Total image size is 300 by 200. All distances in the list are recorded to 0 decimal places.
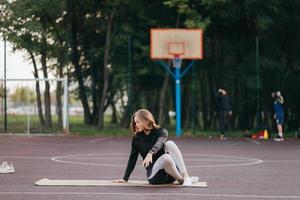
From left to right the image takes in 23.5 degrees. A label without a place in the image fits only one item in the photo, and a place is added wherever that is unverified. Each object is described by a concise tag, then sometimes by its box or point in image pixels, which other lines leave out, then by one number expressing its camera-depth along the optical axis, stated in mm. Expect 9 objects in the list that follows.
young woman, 11203
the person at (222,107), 26625
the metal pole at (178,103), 28062
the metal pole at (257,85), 29250
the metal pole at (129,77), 30875
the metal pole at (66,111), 28438
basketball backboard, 28156
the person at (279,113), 25906
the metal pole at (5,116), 27703
